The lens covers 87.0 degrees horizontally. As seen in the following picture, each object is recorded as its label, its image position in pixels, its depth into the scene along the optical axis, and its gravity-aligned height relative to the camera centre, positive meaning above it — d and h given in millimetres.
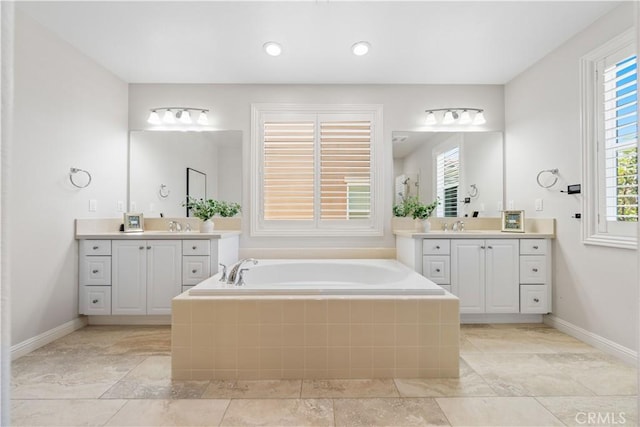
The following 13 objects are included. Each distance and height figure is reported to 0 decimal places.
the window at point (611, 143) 2240 +527
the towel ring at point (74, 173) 2756 +338
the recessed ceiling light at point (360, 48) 2701 +1374
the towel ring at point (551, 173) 2839 +363
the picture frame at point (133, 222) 3273 -65
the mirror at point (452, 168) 3504 +497
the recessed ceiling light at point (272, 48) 2705 +1371
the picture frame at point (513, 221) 3170 -34
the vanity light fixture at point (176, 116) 3469 +1030
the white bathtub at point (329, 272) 2942 -503
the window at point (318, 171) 3514 +474
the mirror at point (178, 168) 3494 +496
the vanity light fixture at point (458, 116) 3494 +1048
